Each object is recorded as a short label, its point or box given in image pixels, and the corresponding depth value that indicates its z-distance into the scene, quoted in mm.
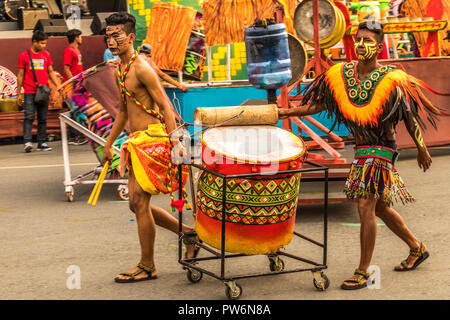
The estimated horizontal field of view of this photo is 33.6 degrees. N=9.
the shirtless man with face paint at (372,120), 5285
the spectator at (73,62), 13742
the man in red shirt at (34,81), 12609
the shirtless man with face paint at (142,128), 5516
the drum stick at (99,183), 5824
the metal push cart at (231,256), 4938
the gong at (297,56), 8258
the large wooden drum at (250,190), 4969
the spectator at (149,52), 10522
